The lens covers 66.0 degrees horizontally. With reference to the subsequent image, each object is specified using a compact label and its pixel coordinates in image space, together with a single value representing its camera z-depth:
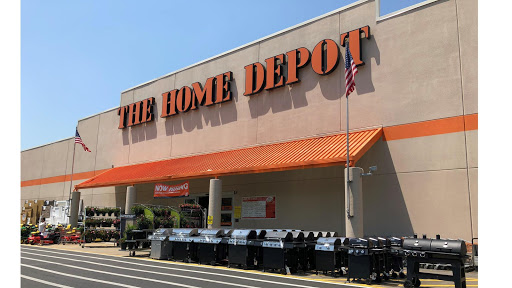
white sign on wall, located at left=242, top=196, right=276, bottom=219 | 21.28
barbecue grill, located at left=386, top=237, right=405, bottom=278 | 11.77
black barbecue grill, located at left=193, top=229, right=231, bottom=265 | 14.87
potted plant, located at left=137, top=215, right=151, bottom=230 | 19.62
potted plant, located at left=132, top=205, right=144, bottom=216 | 20.52
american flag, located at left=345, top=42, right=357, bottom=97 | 15.70
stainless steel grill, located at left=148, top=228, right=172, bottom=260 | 16.77
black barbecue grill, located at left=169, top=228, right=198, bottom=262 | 15.84
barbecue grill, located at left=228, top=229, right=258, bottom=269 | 13.79
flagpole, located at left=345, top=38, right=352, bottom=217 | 15.53
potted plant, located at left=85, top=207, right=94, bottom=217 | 25.89
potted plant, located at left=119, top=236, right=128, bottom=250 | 20.52
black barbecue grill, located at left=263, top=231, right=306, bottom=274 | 12.67
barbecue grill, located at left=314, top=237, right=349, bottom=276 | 12.06
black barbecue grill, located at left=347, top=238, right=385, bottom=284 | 10.92
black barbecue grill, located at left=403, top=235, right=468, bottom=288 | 9.45
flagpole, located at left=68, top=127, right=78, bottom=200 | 37.56
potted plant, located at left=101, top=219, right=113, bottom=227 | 25.66
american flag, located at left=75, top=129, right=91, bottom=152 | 29.84
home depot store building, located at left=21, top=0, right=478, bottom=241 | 15.61
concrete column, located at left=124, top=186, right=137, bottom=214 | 26.77
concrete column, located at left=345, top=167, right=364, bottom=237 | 15.51
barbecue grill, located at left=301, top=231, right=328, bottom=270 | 13.11
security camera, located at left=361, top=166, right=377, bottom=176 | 16.43
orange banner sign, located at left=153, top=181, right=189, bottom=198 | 23.14
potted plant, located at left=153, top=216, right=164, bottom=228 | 19.94
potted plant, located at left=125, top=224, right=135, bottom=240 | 19.53
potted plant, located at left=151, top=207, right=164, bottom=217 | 21.15
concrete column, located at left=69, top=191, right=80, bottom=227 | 31.83
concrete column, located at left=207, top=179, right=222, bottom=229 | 20.55
